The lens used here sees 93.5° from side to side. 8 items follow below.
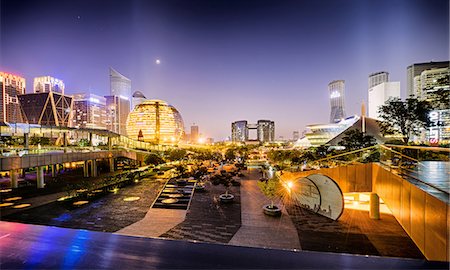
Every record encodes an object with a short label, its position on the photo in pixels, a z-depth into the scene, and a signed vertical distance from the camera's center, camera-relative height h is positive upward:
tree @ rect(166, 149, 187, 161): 42.00 -4.24
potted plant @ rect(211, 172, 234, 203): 15.03 -4.60
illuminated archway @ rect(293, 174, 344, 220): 11.33 -3.71
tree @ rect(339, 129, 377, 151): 23.92 -0.95
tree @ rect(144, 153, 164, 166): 34.19 -4.24
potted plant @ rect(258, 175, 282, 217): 12.32 -4.90
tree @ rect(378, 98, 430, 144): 17.22 +1.43
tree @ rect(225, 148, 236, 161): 48.38 -5.24
